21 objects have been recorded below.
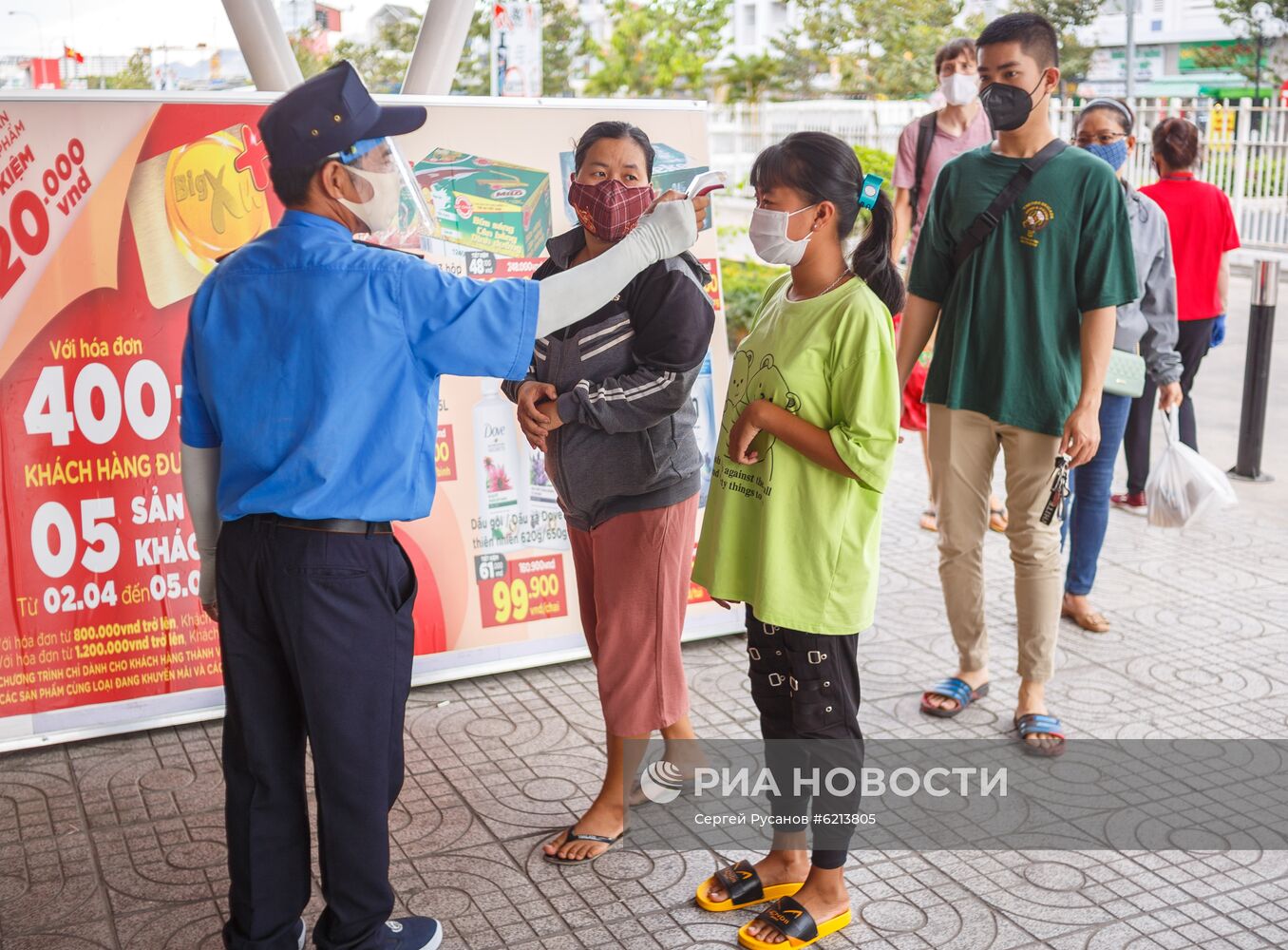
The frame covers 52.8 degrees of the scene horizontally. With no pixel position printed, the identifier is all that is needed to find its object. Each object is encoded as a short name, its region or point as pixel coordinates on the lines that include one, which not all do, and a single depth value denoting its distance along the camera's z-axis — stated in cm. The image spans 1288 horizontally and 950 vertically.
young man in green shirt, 378
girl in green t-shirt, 291
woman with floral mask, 317
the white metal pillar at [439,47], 472
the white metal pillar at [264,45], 441
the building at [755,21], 3615
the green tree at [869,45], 2302
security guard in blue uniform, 249
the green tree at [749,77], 2525
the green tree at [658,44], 2211
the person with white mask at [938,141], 592
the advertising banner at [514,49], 782
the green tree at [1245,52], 2388
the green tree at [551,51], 1953
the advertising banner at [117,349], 394
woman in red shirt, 616
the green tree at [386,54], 1797
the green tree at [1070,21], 2411
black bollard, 711
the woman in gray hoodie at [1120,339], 480
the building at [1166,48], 3081
